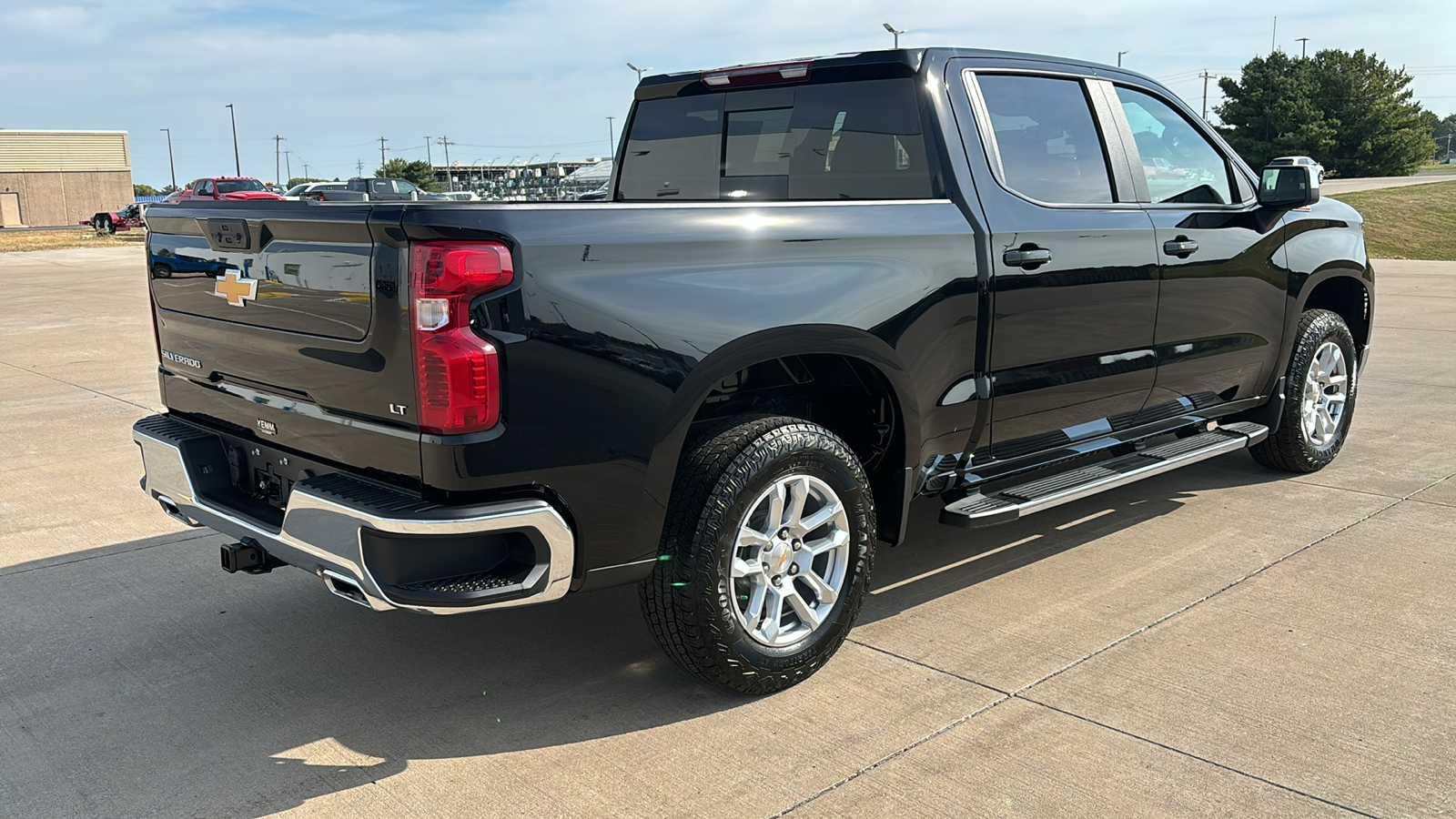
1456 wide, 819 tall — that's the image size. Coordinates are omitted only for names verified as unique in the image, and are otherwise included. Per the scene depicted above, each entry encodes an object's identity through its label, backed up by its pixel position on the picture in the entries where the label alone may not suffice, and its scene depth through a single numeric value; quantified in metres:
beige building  76.81
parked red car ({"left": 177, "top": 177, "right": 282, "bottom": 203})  36.31
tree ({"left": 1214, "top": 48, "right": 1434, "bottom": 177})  58.94
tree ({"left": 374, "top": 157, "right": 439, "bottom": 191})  101.93
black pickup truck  2.90
